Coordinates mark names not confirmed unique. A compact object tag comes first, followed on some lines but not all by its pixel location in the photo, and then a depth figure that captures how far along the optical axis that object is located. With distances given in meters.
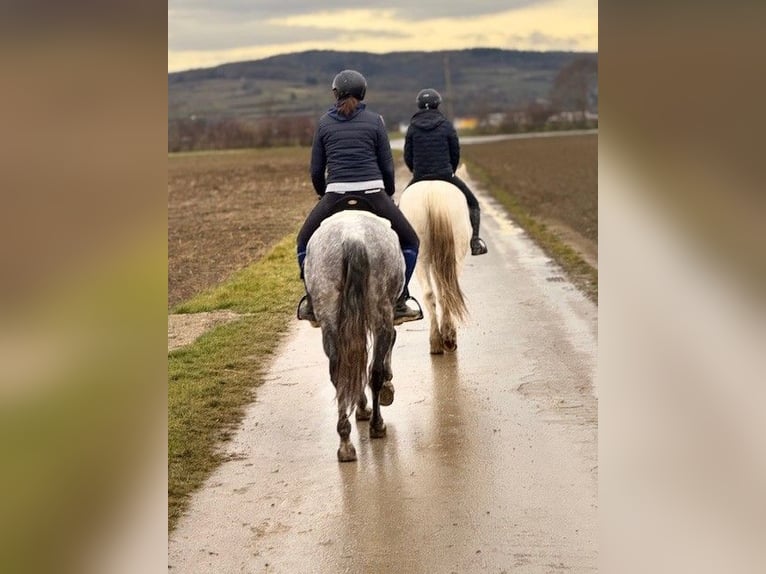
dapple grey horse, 7.30
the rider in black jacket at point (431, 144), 10.77
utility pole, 83.72
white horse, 10.62
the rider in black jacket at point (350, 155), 7.89
